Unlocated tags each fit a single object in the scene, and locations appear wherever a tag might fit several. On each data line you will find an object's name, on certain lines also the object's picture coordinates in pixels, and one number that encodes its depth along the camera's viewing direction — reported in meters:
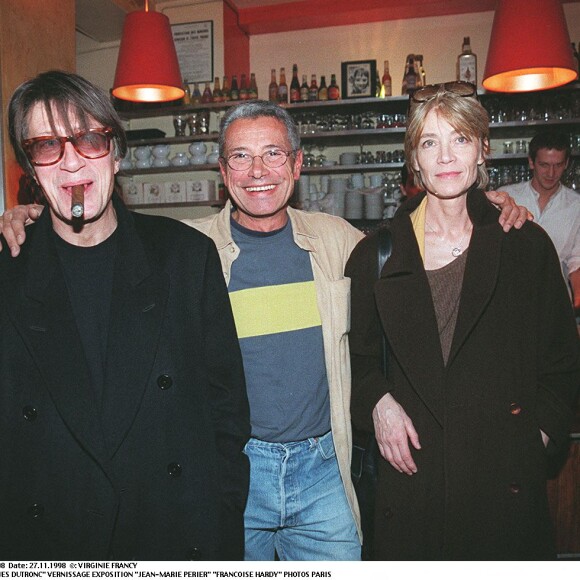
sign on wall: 5.80
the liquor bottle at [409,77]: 5.35
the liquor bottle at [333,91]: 5.46
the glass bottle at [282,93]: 5.63
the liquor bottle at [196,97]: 5.77
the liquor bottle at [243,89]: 5.66
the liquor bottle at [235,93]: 5.64
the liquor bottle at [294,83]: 5.66
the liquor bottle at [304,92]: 5.45
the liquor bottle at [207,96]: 5.71
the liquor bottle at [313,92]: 5.45
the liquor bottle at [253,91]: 5.64
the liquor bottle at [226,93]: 5.64
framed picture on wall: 5.54
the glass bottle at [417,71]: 5.39
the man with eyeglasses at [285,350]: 1.73
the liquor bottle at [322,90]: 5.64
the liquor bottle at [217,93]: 5.64
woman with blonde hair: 1.54
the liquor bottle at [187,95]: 5.78
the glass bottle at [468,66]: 4.93
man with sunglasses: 1.32
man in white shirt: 4.00
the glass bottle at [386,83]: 5.38
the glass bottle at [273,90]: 5.75
